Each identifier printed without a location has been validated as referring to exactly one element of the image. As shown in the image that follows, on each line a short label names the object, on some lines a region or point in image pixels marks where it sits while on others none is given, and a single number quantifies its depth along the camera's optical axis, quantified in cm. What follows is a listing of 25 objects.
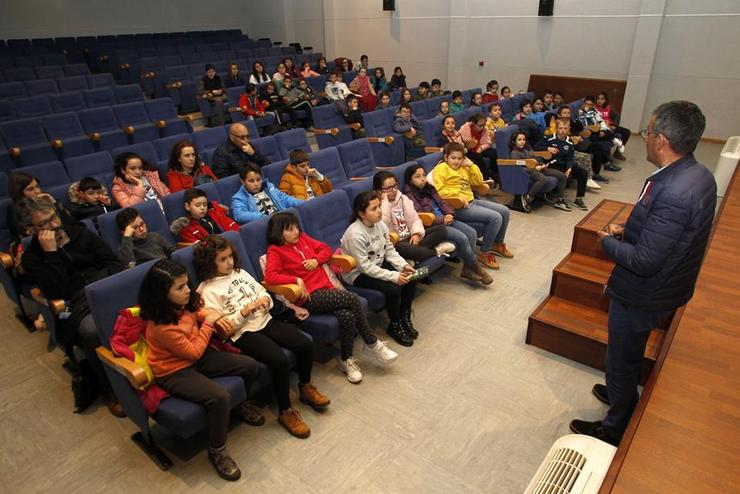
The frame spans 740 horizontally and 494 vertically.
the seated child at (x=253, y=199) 337
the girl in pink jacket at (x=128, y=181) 346
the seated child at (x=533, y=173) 489
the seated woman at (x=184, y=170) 373
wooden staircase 275
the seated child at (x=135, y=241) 274
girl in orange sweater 198
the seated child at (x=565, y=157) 510
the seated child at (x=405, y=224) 317
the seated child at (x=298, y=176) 373
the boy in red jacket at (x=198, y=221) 306
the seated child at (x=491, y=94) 766
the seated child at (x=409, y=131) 549
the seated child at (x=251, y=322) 228
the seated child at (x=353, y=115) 611
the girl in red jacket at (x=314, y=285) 256
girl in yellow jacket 381
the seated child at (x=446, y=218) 351
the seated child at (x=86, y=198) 321
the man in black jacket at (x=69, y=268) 243
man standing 171
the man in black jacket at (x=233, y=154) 400
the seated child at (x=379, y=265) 280
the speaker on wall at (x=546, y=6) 833
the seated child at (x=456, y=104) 687
